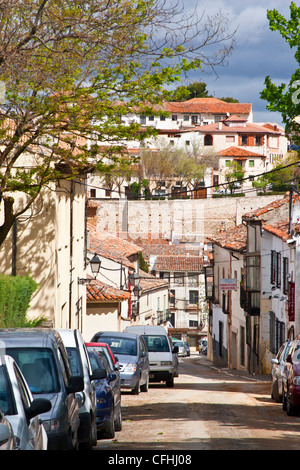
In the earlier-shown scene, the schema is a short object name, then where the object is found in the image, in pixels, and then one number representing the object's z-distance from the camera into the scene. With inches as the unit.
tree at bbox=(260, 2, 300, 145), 627.8
